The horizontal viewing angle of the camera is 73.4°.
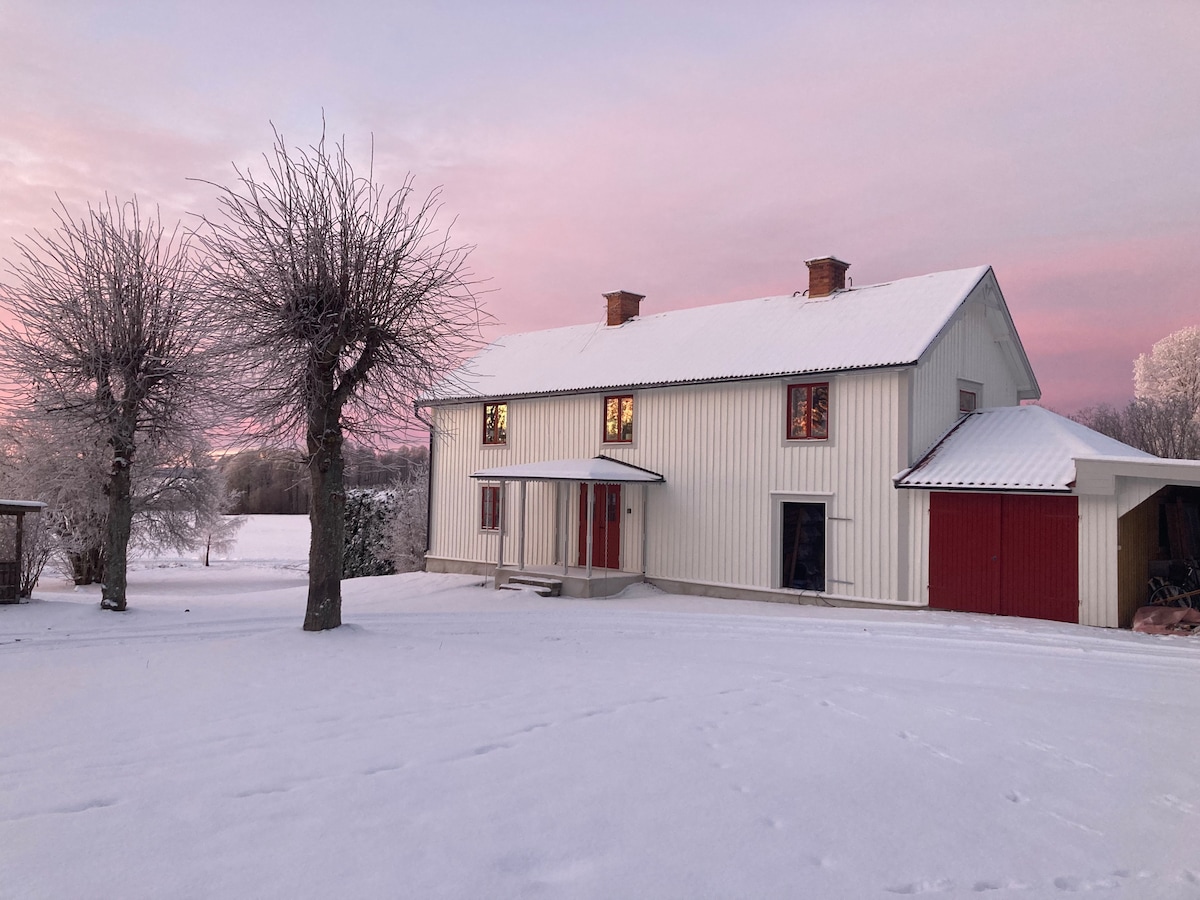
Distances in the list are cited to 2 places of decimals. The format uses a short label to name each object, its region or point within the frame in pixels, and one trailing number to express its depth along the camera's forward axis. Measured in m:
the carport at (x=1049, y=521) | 13.46
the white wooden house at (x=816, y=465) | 14.34
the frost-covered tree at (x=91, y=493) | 24.45
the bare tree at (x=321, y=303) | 11.27
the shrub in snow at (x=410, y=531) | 28.42
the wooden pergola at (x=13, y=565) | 14.70
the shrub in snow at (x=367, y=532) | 30.42
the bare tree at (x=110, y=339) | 14.21
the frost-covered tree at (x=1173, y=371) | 43.69
